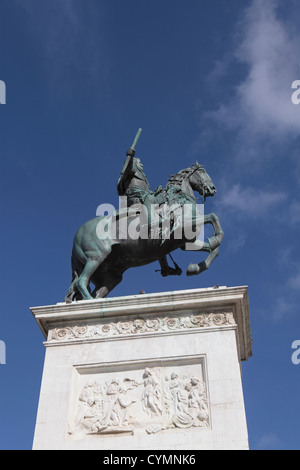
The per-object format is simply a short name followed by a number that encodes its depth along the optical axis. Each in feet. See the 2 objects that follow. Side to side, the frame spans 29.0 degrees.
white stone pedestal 29.66
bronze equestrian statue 38.09
